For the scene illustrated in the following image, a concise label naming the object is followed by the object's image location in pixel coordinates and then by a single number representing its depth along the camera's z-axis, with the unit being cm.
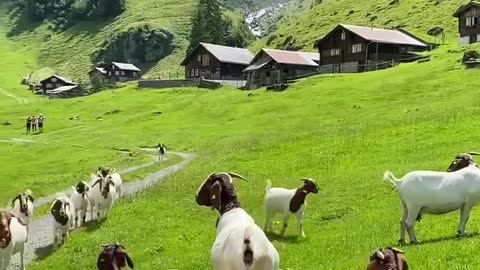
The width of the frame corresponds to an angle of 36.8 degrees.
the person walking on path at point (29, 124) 9420
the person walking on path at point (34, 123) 9481
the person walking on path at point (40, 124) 9504
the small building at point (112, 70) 19988
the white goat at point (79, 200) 3128
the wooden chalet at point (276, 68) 11925
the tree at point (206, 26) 19100
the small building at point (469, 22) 11260
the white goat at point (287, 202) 2475
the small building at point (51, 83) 19175
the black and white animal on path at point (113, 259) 1410
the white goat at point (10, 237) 1983
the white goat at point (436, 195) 1989
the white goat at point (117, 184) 3624
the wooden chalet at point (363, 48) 11394
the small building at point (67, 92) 17050
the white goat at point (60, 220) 2792
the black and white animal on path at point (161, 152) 5962
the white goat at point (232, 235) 1197
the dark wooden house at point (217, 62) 14362
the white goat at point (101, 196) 3174
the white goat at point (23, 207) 2656
